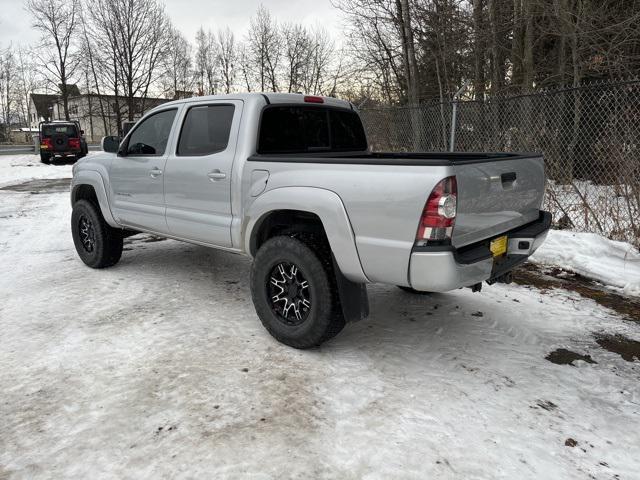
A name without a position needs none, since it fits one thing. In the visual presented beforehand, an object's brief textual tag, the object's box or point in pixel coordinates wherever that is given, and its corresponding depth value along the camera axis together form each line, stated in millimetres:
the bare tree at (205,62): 45375
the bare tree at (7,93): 47594
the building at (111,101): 32356
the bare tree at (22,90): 52162
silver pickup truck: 2605
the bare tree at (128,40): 30562
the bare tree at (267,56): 38000
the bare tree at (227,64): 43719
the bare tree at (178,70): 36406
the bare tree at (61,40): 33000
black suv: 20750
